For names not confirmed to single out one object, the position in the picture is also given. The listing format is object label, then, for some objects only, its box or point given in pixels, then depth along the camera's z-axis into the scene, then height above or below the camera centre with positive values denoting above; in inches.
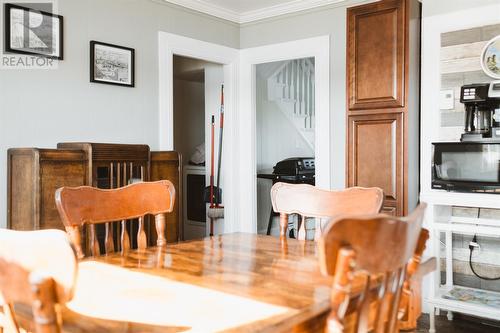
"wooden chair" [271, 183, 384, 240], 70.2 -6.0
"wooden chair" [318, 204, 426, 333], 32.3 -6.5
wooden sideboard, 103.2 -2.0
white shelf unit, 111.1 -16.0
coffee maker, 114.7 +13.4
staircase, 234.4 +36.1
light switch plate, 129.8 +17.6
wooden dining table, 37.7 -12.4
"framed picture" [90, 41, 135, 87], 133.7 +29.5
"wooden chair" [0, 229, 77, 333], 28.2 -6.5
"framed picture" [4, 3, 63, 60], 115.0 +33.6
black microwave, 110.5 -0.7
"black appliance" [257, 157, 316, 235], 203.3 -3.5
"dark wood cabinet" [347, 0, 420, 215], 129.6 +18.5
